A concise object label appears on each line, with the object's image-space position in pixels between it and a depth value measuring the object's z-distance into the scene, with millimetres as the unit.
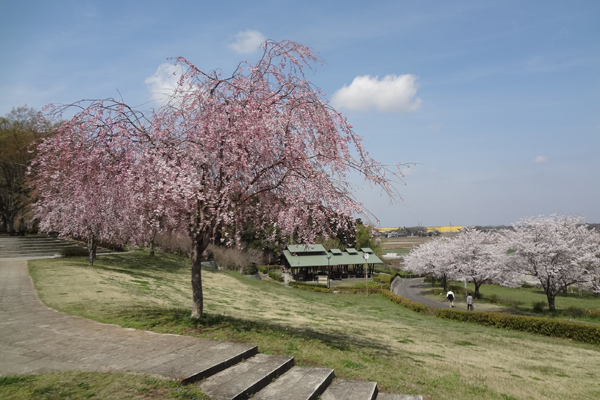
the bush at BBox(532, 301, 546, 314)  32194
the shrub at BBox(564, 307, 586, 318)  29344
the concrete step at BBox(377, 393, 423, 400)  6031
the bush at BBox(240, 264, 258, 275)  44819
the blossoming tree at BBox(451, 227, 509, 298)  37325
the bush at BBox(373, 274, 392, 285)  50106
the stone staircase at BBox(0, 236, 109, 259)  30062
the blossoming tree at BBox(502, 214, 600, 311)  30234
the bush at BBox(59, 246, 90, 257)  29422
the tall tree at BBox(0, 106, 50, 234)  35812
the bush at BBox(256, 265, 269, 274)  56075
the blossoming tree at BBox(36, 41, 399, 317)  8516
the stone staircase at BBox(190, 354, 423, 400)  5246
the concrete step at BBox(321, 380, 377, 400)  5691
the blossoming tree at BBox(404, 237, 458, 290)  44375
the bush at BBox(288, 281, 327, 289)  43525
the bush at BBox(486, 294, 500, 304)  39384
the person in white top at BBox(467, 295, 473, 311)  30203
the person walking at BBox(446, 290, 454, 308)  34662
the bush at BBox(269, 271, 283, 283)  49562
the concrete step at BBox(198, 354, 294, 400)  5078
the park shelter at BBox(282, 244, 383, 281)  51906
